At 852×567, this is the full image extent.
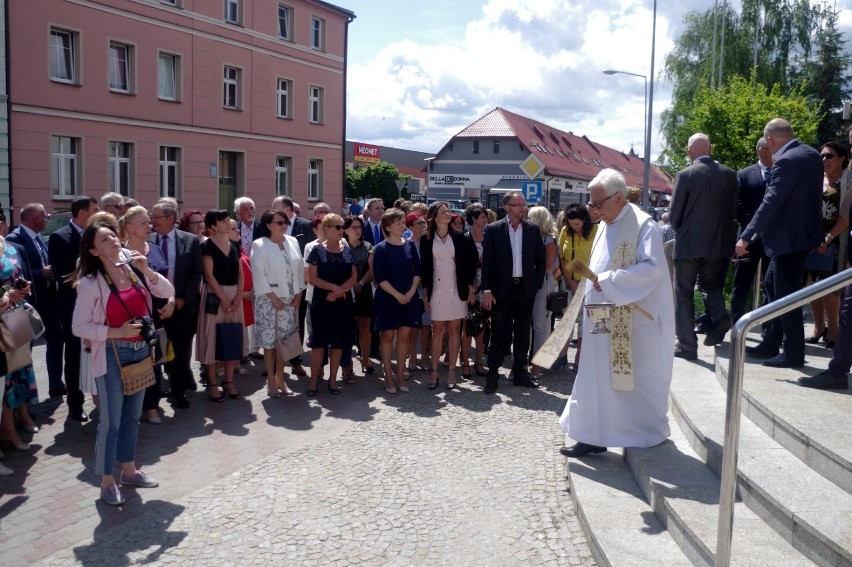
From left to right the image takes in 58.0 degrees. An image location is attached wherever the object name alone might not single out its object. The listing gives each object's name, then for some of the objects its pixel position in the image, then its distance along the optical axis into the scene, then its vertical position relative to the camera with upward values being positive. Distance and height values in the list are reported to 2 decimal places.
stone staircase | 3.74 -1.51
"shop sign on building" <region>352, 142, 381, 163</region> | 57.91 +4.86
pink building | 21.92 +3.81
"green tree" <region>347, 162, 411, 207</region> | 58.00 +2.82
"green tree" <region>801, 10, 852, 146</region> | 33.97 +6.87
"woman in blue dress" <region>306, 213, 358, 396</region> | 7.82 -0.86
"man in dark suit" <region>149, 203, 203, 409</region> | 7.22 -0.62
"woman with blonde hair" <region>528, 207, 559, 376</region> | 8.49 -0.64
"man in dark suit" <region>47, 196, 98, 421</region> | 6.72 -0.53
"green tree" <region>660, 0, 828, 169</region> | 34.78 +8.43
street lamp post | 31.61 +2.66
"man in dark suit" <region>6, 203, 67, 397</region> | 6.96 -0.66
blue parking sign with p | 16.98 +0.67
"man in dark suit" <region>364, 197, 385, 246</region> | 10.48 -0.08
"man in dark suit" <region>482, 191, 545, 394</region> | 7.92 -0.53
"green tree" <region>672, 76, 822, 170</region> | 19.73 +2.75
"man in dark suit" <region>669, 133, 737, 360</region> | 6.80 -0.06
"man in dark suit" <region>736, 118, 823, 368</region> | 5.93 +0.04
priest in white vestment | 5.15 -0.82
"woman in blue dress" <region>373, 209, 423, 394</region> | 7.99 -0.76
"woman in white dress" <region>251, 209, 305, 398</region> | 7.73 -0.78
